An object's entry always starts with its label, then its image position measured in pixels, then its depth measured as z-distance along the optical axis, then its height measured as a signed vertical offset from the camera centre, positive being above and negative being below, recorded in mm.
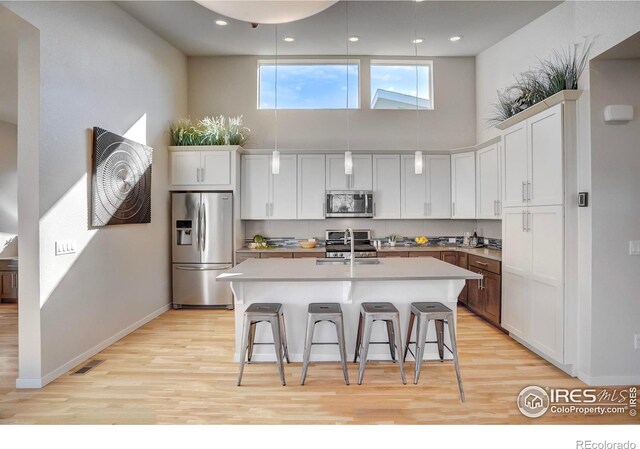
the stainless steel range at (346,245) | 5293 -336
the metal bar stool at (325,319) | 2956 -825
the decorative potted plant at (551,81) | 3086 +1249
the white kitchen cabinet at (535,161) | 3146 +557
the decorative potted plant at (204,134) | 5379 +1255
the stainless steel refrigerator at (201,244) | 5270 -283
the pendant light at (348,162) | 3541 +563
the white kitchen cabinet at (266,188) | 5691 +518
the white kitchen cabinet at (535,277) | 3174 -506
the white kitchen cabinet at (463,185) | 5488 +536
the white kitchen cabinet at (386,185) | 5758 +560
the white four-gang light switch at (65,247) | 3172 -193
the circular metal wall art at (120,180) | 3652 +457
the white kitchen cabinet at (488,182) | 4891 +528
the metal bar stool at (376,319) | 2934 -753
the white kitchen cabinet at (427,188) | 5754 +513
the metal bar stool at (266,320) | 2959 -787
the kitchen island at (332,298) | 3396 -675
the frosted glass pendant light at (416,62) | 3517 +2432
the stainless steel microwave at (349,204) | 5699 +276
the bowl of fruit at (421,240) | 5945 -282
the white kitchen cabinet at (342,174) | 5727 +725
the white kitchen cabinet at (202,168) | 5344 +767
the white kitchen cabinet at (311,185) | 5715 +562
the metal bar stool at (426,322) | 2916 -765
